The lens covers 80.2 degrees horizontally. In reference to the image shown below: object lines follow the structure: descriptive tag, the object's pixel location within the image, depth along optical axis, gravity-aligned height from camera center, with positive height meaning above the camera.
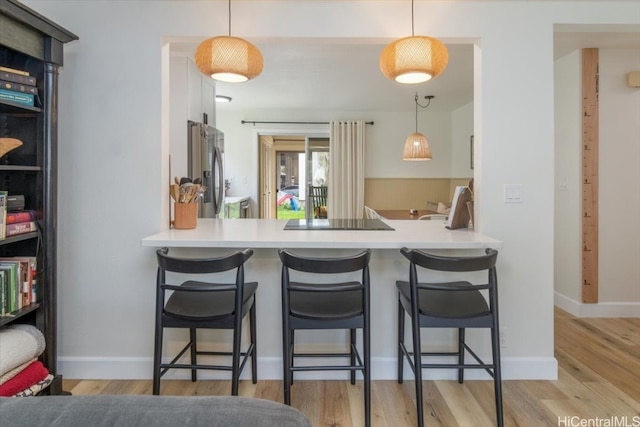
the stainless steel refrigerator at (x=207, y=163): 3.27 +0.43
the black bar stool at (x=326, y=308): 1.68 -0.47
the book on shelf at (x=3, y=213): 1.71 -0.02
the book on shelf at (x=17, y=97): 1.71 +0.52
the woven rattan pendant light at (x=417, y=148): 4.59 +0.74
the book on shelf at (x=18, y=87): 1.72 +0.57
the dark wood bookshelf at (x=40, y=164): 1.88 +0.23
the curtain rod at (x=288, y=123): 6.07 +1.39
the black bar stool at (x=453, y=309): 1.70 -0.48
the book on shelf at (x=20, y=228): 1.76 -0.09
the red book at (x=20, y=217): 1.78 -0.03
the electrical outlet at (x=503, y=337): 2.31 -0.78
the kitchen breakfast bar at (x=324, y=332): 2.26 -0.52
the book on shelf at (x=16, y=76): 1.73 +0.62
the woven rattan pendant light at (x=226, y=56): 1.80 +0.73
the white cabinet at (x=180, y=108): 3.25 +0.87
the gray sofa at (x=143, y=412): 0.78 -0.43
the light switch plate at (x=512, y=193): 2.28 +0.10
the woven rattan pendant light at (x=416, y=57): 1.77 +0.72
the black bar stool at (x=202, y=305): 1.68 -0.46
